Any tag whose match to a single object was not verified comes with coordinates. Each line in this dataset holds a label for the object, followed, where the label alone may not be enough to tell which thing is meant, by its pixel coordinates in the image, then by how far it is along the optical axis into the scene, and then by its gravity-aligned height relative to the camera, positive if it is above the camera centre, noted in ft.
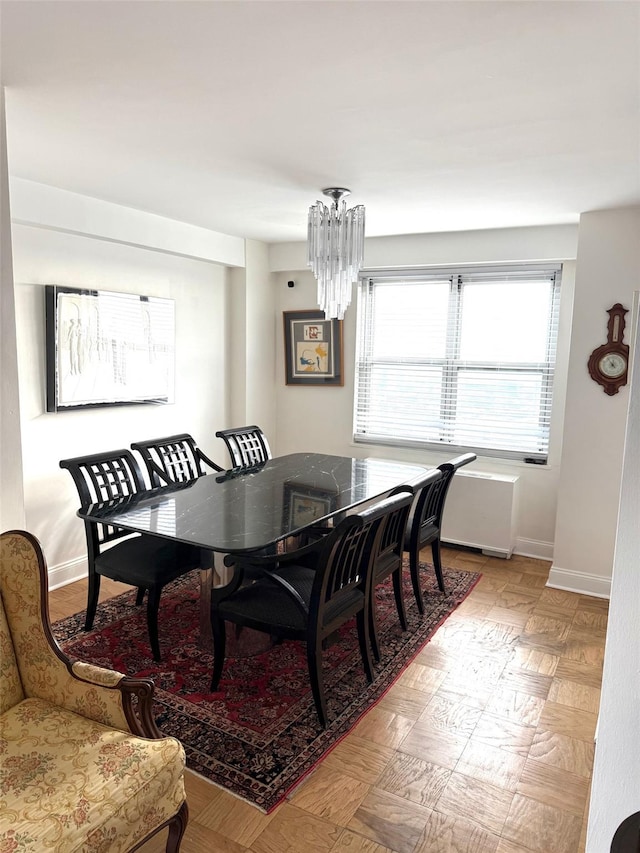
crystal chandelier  10.16 +1.85
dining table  8.23 -2.46
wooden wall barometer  11.69 +0.05
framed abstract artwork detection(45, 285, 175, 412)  11.75 +0.03
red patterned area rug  7.08 -4.83
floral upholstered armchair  4.55 -3.47
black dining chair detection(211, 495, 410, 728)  7.57 -3.33
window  14.43 -0.03
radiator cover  14.17 -3.73
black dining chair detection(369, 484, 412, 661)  8.99 -3.09
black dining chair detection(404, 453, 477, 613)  11.02 -3.11
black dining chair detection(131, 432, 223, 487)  11.44 -2.21
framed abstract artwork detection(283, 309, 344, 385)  16.85 +0.16
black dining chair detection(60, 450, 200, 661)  9.22 -3.31
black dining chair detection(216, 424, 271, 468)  13.61 -2.19
